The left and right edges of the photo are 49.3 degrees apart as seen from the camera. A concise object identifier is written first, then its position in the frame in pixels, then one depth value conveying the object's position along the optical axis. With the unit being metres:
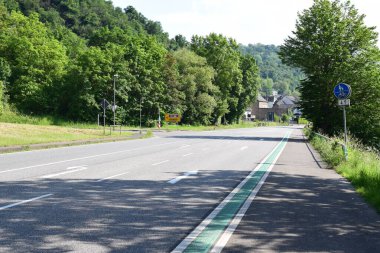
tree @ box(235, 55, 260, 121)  97.31
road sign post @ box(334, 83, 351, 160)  16.28
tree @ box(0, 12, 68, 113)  61.50
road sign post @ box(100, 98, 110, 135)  36.21
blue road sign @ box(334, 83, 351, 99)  16.56
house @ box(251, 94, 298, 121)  170.38
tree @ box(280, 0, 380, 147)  34.59
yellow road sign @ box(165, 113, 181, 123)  67.31
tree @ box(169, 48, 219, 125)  73.75
